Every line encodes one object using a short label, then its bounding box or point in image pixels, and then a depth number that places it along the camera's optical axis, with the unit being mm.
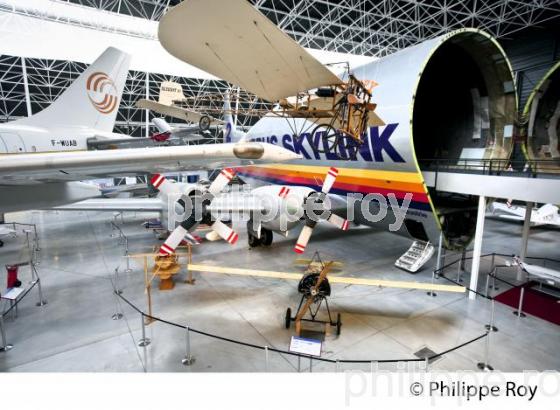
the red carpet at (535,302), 7934
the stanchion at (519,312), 7828
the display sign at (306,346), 5797
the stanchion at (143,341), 6421
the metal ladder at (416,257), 10781
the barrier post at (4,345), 6103
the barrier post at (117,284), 9164
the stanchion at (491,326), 7238
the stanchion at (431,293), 9109
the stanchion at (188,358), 5840
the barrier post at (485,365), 5766
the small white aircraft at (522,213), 16781
